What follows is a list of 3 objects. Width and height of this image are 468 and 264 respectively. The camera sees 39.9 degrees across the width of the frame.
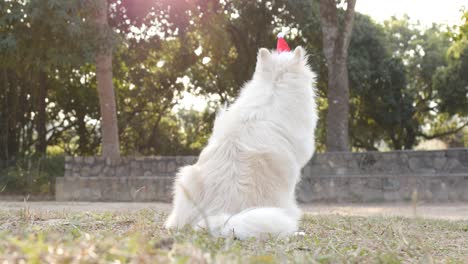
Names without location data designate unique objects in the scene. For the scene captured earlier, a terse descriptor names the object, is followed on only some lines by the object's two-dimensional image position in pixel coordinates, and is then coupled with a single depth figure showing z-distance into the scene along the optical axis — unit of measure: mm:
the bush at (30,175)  16219
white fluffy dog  5102
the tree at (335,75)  16750
